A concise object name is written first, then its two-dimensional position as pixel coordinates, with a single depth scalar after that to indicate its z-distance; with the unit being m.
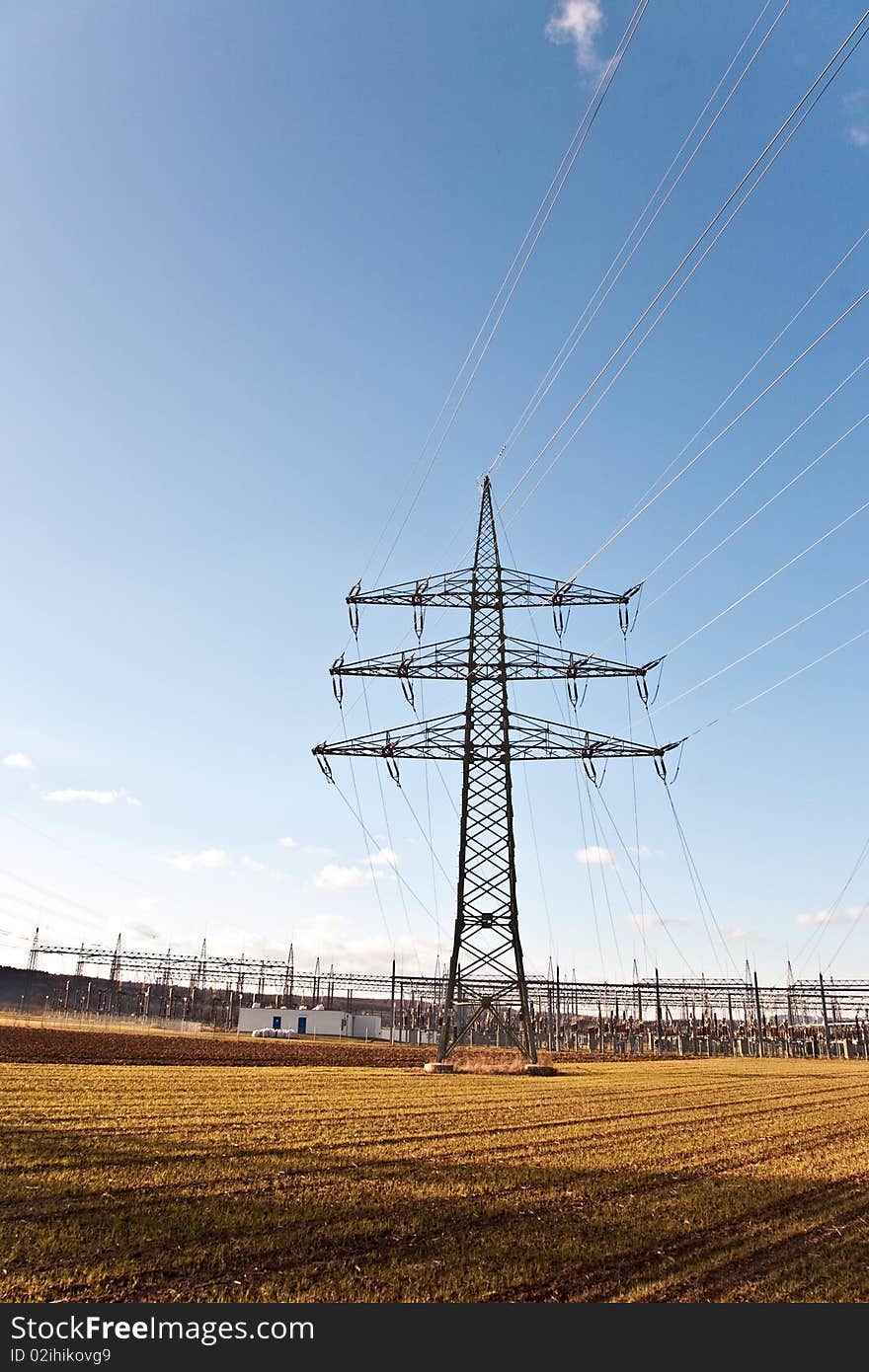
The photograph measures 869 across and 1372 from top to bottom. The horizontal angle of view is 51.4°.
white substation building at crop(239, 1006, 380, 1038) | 81.69
